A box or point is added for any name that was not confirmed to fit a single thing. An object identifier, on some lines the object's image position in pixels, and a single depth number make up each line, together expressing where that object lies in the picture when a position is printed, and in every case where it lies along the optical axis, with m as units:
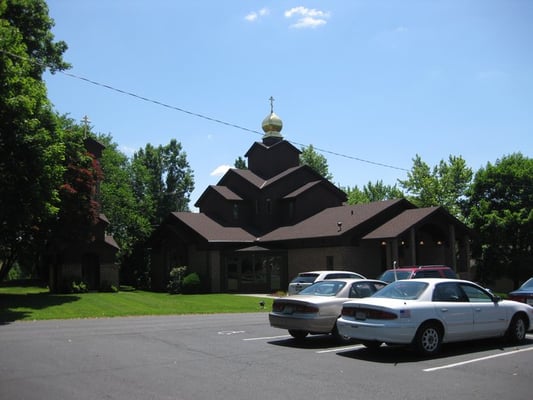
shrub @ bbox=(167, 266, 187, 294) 36.72
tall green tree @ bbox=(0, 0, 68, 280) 21.16
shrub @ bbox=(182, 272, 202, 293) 35.72
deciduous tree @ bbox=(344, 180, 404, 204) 78.56
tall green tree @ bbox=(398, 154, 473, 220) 58.00
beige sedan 12.74
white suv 22.26
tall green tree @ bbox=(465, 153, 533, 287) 38.91
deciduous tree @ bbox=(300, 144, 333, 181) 73.12
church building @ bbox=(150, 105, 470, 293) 34.62
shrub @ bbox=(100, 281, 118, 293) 36.06
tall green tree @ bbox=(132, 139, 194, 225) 75.81
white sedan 10.67
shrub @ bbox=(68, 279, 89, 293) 33.69
